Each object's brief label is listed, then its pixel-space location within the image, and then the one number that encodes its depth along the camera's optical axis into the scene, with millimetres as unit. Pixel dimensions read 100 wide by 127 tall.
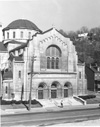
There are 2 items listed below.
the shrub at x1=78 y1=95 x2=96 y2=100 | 50000
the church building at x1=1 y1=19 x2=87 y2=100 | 47125
